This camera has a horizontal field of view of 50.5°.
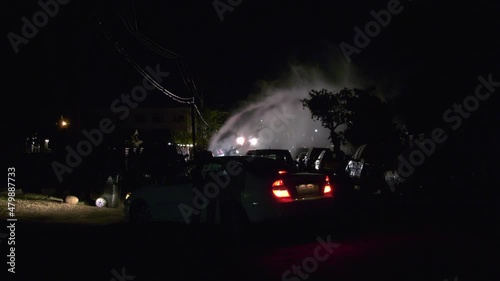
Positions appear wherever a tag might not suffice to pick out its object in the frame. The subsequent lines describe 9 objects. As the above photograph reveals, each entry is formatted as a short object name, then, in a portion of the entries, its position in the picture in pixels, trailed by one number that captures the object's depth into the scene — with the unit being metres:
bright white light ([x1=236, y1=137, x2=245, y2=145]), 39.51
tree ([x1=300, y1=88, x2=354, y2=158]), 44.34
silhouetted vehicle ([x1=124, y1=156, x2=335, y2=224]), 8.76
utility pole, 28.08
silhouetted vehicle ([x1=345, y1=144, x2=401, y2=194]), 16.36
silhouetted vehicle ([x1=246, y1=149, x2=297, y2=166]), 16.36
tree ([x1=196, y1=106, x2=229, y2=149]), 43.85
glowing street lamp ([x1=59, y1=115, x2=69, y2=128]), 19.48
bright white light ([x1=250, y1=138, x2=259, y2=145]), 41.52
